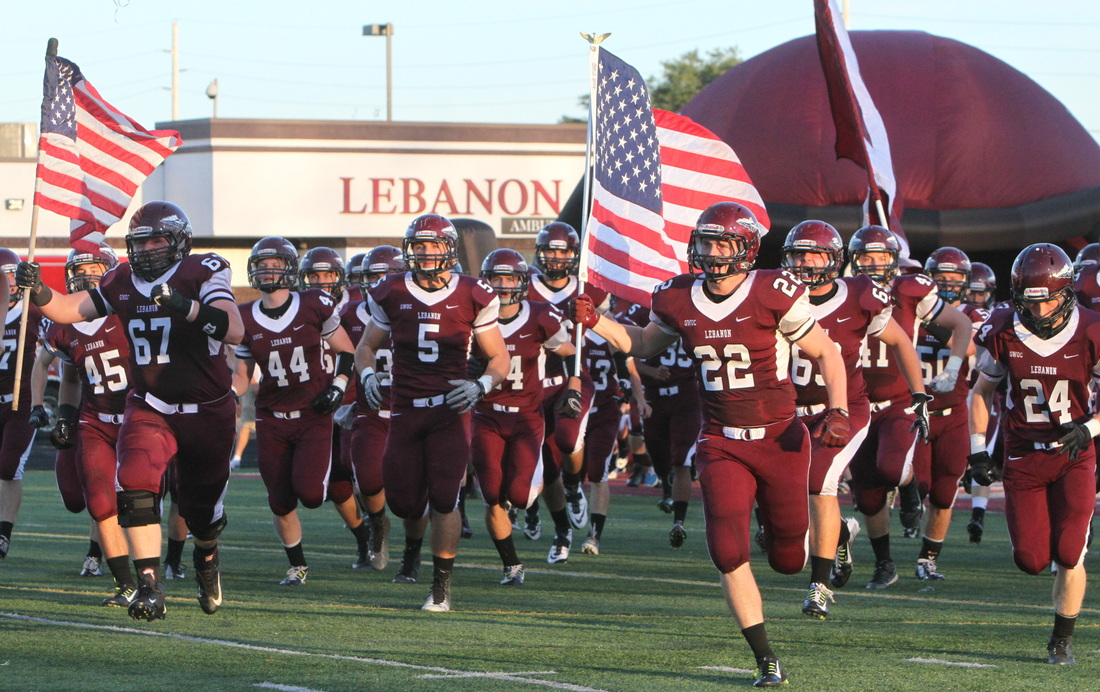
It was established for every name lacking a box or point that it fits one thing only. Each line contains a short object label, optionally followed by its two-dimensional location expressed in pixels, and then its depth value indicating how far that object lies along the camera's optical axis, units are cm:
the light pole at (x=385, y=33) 9000
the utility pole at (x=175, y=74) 10425
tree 11287
